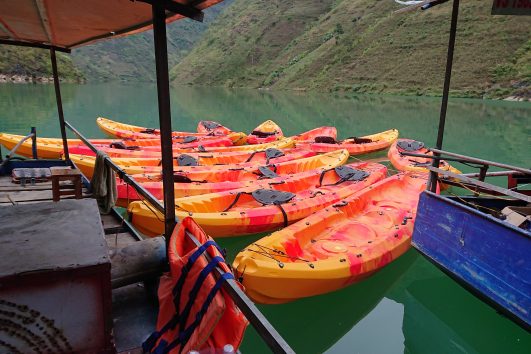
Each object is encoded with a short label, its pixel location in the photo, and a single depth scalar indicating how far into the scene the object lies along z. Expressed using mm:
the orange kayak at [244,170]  7297
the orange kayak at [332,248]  4012
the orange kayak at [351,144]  12469
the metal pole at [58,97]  5484
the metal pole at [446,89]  4273
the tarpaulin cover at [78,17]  2617
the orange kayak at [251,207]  5441
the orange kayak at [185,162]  7742
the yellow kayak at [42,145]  9453
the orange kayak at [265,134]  14362
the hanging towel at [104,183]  4902
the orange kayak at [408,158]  10149
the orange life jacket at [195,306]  2191
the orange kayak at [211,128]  15541
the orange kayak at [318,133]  14785
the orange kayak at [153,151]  9336
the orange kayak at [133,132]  13590
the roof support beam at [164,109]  2432
